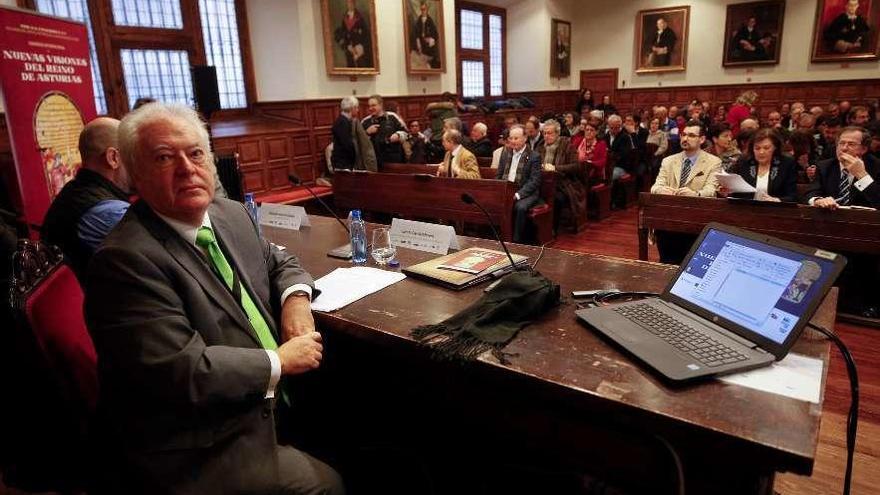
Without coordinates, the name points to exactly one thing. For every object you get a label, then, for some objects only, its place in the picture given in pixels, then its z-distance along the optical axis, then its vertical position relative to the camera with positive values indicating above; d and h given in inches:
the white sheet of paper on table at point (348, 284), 63.5 -20.5
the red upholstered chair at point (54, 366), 47.7 -21.6
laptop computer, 43.6 -18.3
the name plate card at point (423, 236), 80.8 -18.0
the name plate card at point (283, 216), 102.3 -17.6
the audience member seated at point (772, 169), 138.2 -16.3
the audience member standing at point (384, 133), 253.0 -5.7
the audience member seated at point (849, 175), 124.0 -17.2
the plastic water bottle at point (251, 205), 99.0 -14.6
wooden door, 519.2 +30.0
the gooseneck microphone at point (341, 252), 81.2 -19.7
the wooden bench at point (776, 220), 108.8 -24.7
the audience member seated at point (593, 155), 233.0 -18.6
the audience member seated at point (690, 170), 152.4 -17.5
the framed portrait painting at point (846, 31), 399.5 +55.2
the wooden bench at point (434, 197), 153.5 -24.4
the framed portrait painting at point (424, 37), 317.1 +49.8
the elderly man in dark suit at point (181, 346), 42.7 -18.3
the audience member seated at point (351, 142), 233.1 -8.7
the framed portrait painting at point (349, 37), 273.7 +44.6
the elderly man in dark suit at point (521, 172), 183.0 -19.5
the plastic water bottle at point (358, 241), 78.4 -17.2
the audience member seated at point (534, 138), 224.4 -9.6
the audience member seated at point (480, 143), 248.4 -11.9
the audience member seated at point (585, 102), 485.7 +10.6
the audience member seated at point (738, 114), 327.9 -3.8
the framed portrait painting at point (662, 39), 477.4 +64.0
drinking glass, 76.9 -18.6
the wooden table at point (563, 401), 37.7 -22.4
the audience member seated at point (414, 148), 259.6 -13.8
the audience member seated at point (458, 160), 190.9 -14.9
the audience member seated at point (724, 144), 191.0 -12.7
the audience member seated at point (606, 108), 437.7 +3.7
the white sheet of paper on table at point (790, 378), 40.1 -21.0
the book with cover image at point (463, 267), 65.7 -19.2
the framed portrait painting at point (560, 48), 489.7 +61.3
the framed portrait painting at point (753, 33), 435.8 +60.9
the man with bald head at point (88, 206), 77.2 -10.8
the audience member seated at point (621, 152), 266.0 -19.6
